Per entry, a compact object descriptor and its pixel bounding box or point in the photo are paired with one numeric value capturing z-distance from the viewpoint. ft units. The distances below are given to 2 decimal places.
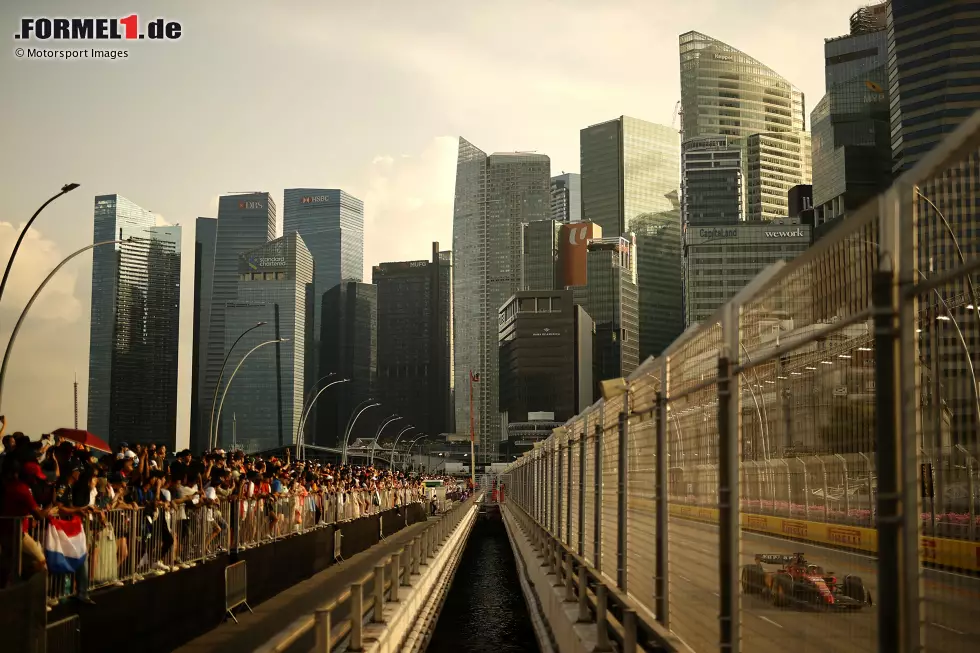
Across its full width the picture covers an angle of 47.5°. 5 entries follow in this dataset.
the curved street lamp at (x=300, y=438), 219.43
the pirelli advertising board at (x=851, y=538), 11.78
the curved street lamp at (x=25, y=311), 89.21
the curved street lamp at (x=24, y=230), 86.12
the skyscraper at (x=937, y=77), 625.00
